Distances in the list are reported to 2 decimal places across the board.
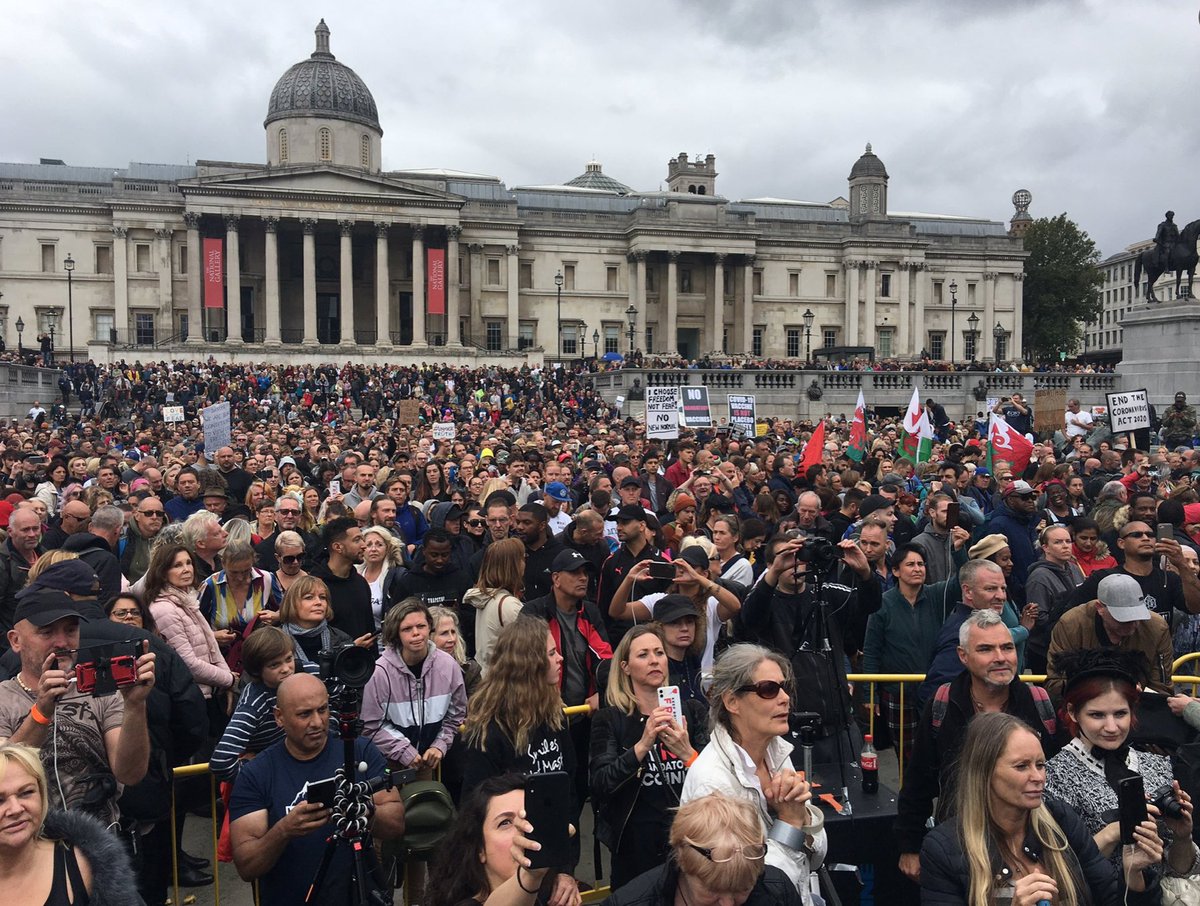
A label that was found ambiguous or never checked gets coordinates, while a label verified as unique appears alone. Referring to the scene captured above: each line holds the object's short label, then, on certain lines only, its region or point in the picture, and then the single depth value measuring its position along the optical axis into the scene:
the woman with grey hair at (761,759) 3.88
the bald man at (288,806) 4.26
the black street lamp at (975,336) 75.31
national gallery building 62.09
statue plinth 27.53
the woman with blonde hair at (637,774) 4.85
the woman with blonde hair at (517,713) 5.08
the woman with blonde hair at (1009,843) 3.77
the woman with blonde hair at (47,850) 3.43
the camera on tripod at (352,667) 4.32
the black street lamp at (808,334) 65.03
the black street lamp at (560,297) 67.84
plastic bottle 5.52
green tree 84.25
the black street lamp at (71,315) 59.89
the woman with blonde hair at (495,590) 7.05
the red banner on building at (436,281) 63.53
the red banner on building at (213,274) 60.50
